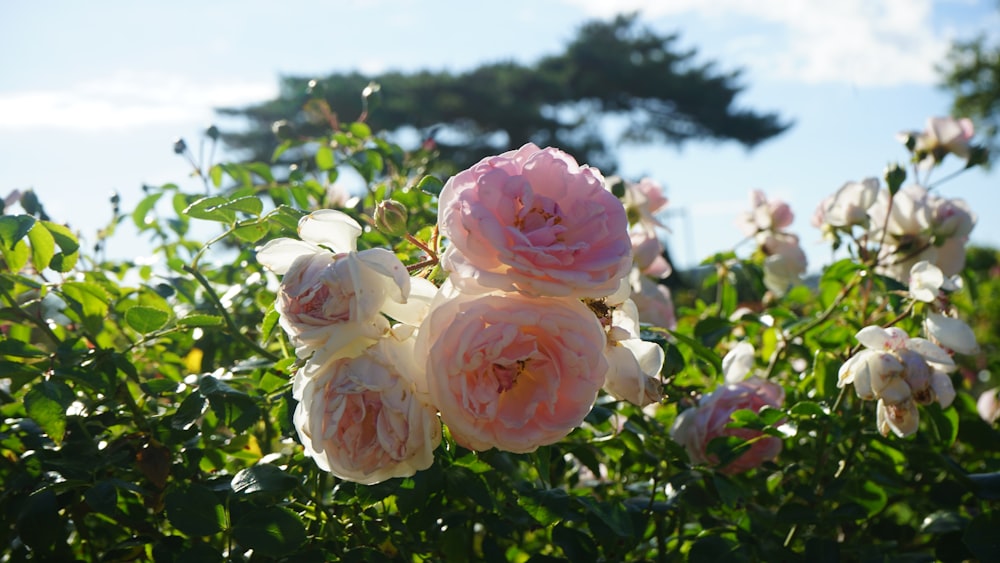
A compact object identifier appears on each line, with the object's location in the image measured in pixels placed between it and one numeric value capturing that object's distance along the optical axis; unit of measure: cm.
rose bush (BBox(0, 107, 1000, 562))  56
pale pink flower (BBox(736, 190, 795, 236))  138
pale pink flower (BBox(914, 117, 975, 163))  133
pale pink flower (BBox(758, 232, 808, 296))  132
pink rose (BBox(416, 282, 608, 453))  55
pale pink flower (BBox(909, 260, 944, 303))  91
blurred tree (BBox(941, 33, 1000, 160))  2022
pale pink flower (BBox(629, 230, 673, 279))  123
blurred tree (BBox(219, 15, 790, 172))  1127
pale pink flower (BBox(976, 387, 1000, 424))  149
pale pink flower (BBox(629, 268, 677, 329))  119
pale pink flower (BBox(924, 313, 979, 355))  90
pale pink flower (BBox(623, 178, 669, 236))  122
